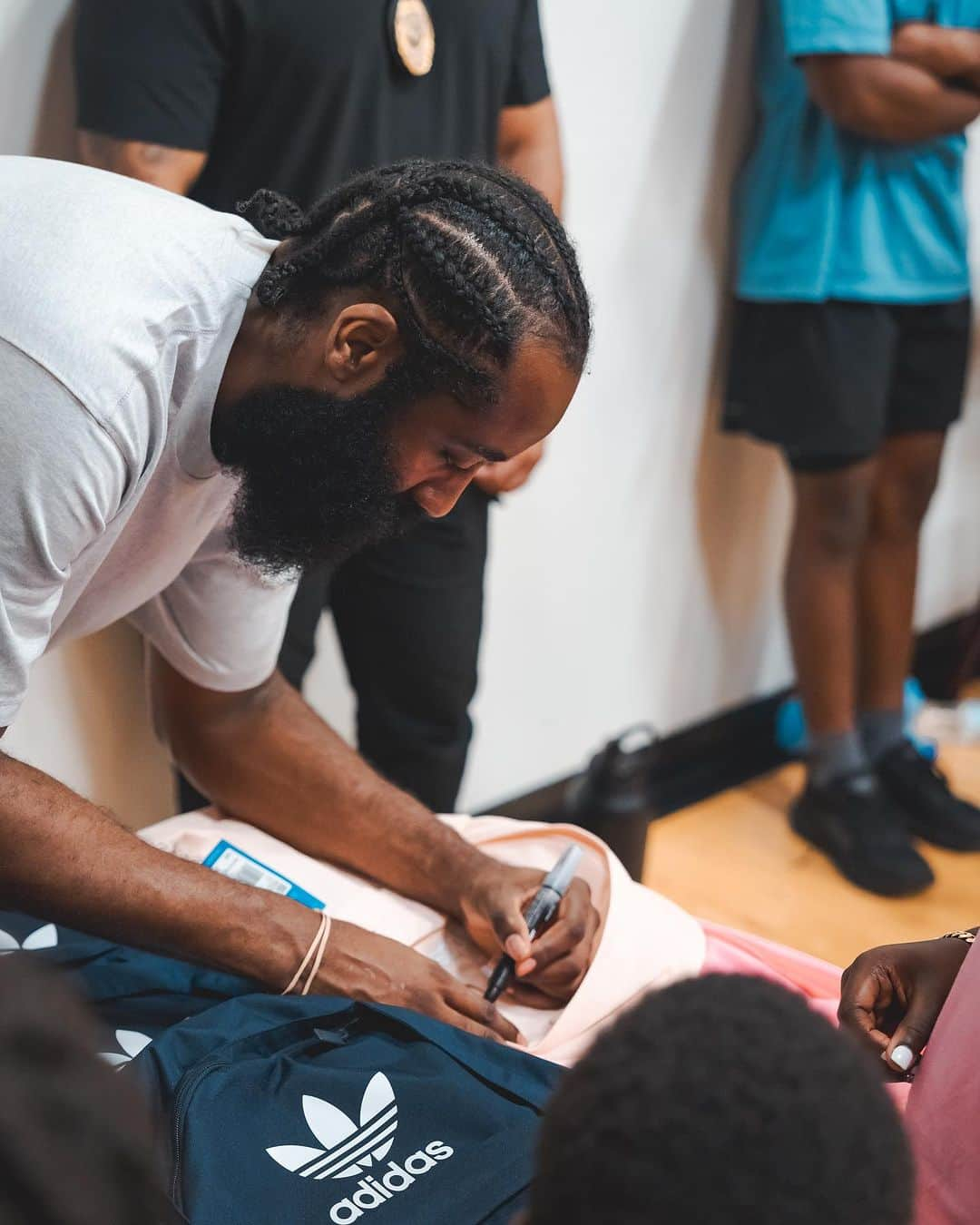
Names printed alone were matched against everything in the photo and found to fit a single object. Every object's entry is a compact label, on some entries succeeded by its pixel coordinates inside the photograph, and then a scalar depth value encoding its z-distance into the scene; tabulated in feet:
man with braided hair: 2.95
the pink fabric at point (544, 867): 3.32
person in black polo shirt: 4.17
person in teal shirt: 5.90
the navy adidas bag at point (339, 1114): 2.64
